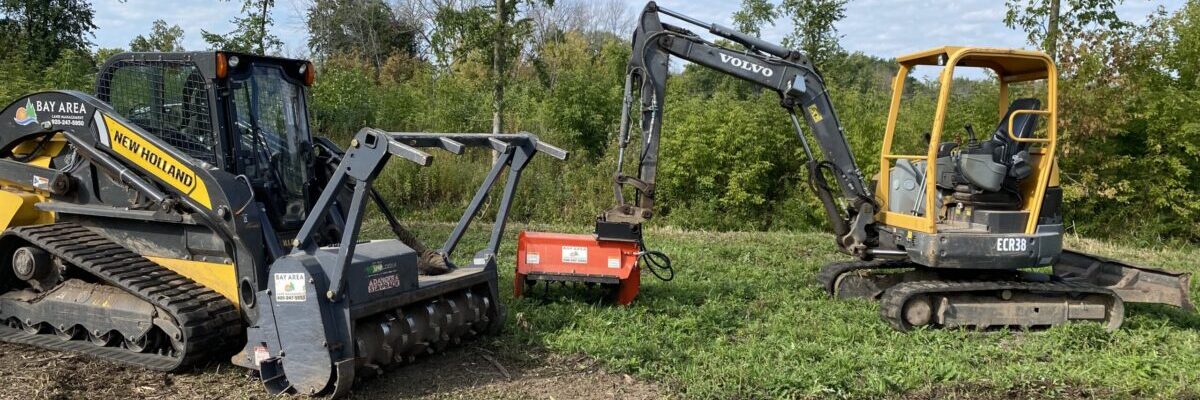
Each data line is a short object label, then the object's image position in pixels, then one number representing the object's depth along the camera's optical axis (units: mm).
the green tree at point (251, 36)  13125
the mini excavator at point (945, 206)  7000
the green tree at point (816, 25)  17984
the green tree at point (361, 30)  28000
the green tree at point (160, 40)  19094
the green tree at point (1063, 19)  14047
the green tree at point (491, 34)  12234
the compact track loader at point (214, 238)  4918
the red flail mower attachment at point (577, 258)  7086
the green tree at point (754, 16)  20688
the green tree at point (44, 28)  17922
